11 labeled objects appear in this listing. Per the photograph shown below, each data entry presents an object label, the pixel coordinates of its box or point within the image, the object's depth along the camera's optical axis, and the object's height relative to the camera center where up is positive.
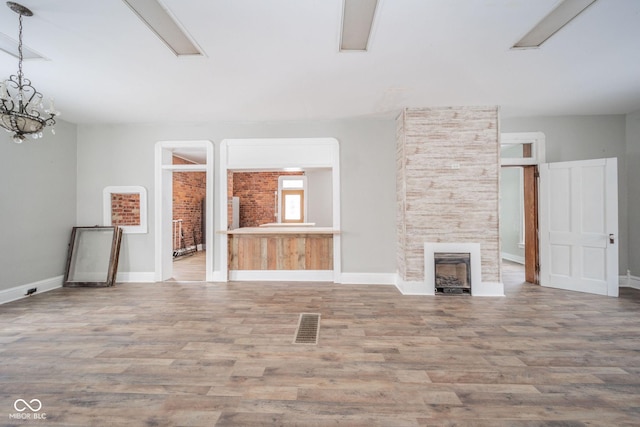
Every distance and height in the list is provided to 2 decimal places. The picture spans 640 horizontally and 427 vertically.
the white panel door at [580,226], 4.21 -0.17
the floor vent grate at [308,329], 2.79 -1.20
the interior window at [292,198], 9.21 +0.59
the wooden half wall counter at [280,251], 5.28 -0.64
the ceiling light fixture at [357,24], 2.29 +1.68
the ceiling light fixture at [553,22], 2.30 +1.69
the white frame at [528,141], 4.87 +1.24
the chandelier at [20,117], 2.28 +0.87
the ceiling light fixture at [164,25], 2.28 +1.69
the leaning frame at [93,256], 4.92 -0.68
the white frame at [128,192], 5.17 +0.22
